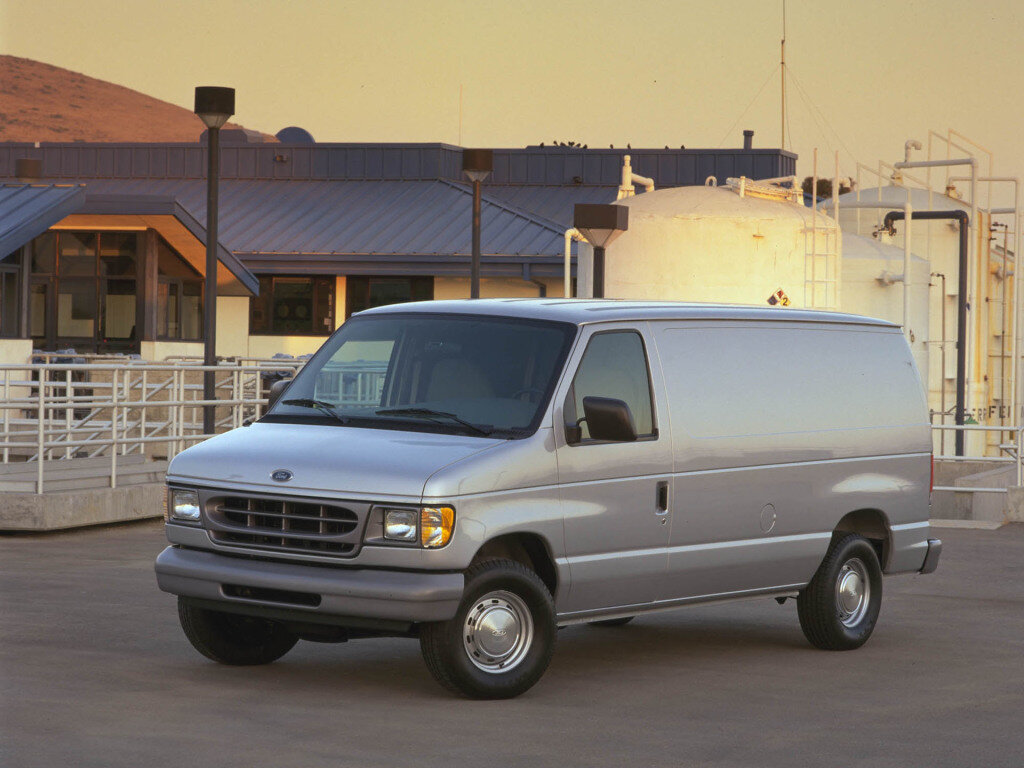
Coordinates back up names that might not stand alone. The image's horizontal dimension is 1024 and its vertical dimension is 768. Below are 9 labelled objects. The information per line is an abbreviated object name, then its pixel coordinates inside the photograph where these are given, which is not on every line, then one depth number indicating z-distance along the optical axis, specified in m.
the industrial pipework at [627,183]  32.84
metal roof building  38.34
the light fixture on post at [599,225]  21.73
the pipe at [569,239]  31.70
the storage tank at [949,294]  38.44
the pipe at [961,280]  36.69
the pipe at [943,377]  37.72
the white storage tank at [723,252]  27.69
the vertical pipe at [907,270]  34.03
